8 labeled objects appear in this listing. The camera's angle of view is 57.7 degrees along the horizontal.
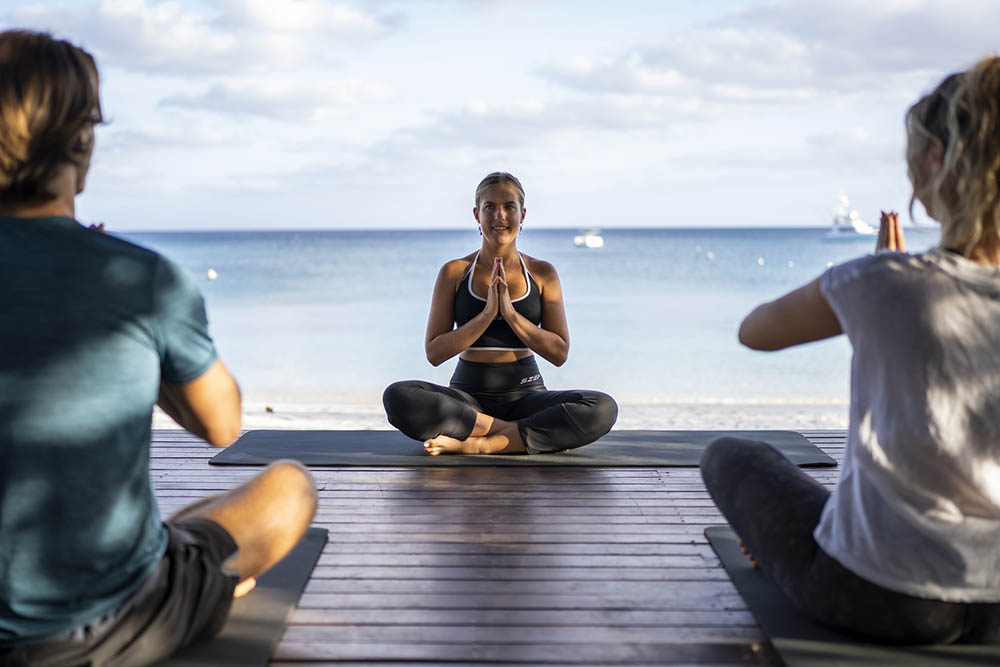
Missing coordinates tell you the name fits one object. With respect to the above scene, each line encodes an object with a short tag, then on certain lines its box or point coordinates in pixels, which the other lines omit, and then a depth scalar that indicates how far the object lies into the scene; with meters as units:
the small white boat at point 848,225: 44.22
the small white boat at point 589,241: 46.28
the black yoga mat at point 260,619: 1.72
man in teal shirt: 1.32
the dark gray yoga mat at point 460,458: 3.34
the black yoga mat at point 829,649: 1.69
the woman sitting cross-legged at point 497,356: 3.44
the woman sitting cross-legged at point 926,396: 1.49
